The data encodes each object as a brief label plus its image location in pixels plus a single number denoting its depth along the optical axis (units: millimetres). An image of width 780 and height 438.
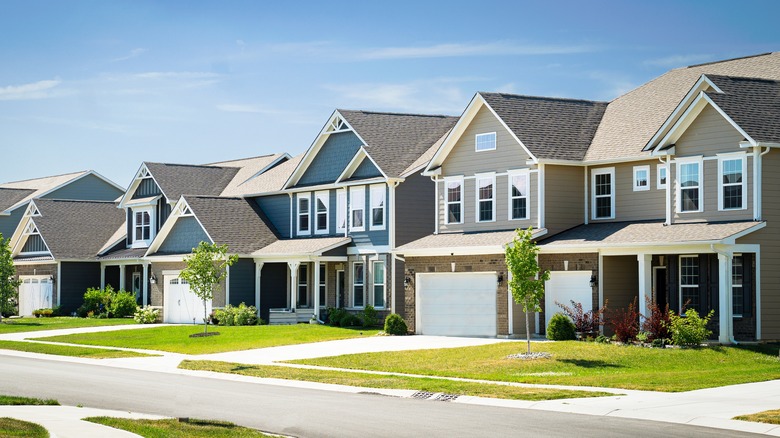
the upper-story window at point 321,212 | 51312
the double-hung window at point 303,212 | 52656
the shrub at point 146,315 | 53906
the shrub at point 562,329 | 35781
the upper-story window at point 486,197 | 41469
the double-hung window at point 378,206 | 47062
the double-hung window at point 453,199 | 42841
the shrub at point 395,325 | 41562
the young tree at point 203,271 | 45344
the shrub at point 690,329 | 31781
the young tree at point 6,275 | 56156
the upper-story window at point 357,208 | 48438
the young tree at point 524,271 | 32025
